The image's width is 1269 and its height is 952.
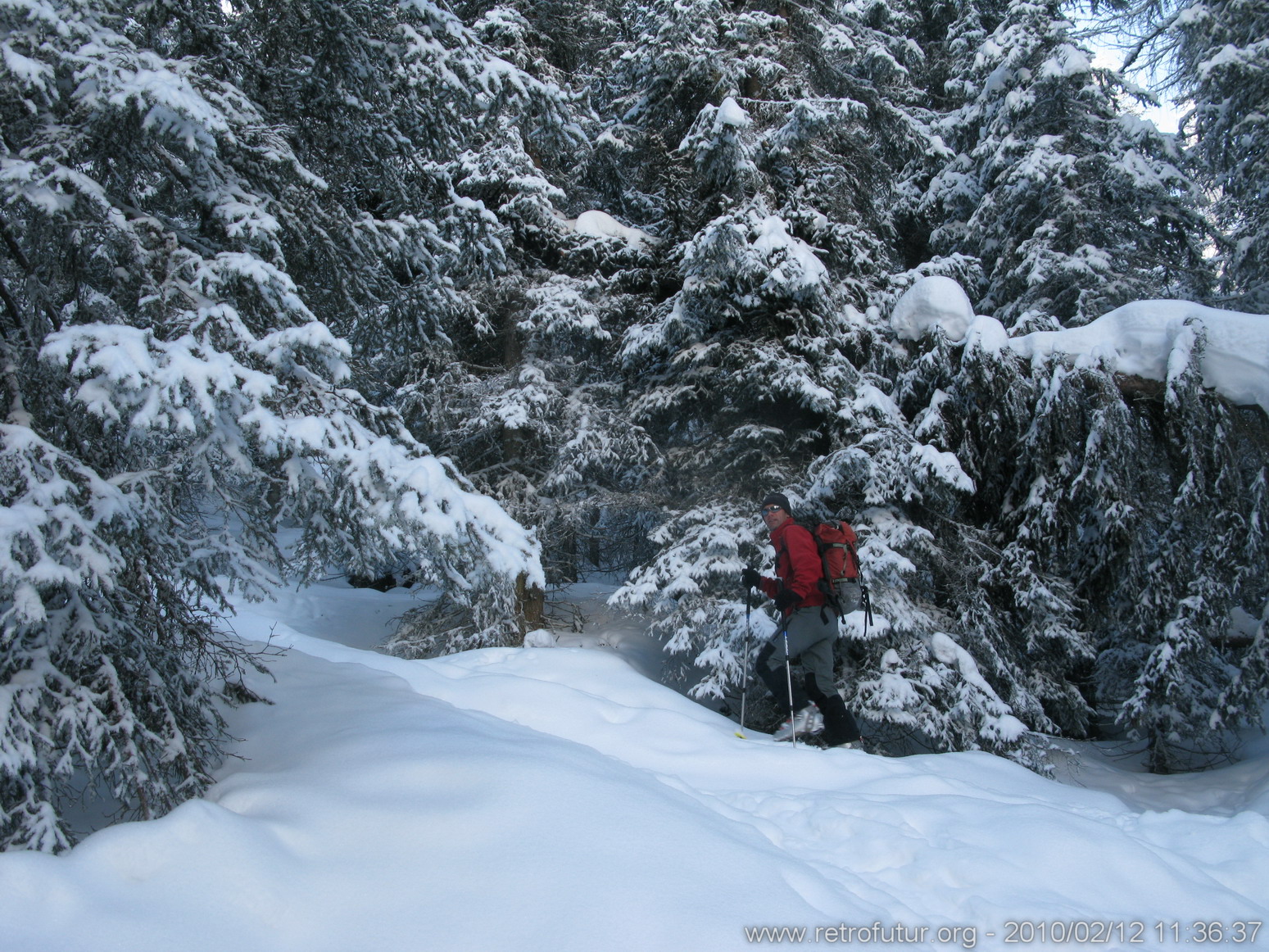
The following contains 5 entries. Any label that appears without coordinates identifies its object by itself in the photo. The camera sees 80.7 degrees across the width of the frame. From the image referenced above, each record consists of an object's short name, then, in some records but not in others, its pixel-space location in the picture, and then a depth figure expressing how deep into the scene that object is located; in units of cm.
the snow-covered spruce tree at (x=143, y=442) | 271
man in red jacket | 564
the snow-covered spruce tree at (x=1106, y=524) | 682
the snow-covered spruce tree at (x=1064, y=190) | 1088
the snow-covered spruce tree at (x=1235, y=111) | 974
